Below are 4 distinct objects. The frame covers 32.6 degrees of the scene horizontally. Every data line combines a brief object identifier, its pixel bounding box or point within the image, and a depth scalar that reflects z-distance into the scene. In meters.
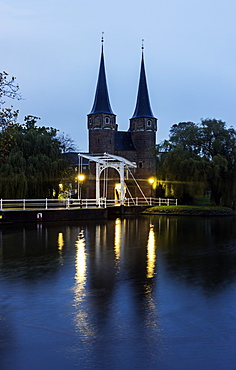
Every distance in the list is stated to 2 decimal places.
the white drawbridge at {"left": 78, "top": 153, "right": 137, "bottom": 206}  35.36
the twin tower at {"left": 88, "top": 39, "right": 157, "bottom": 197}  51.44
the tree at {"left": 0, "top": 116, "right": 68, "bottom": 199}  28.39
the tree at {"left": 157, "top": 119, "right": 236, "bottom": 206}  36.72
